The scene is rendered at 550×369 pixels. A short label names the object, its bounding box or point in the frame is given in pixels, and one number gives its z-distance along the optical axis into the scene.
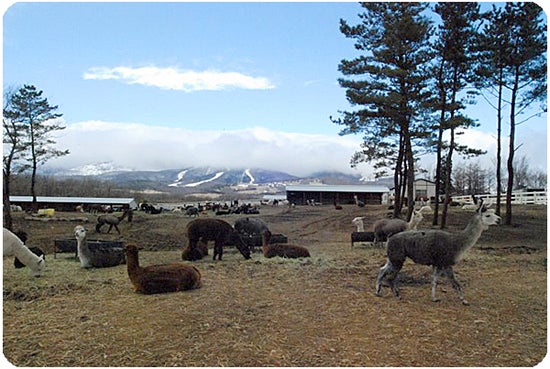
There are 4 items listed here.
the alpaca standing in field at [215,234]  7.70
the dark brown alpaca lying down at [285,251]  8.23
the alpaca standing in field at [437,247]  5.29
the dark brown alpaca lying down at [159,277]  5.40
